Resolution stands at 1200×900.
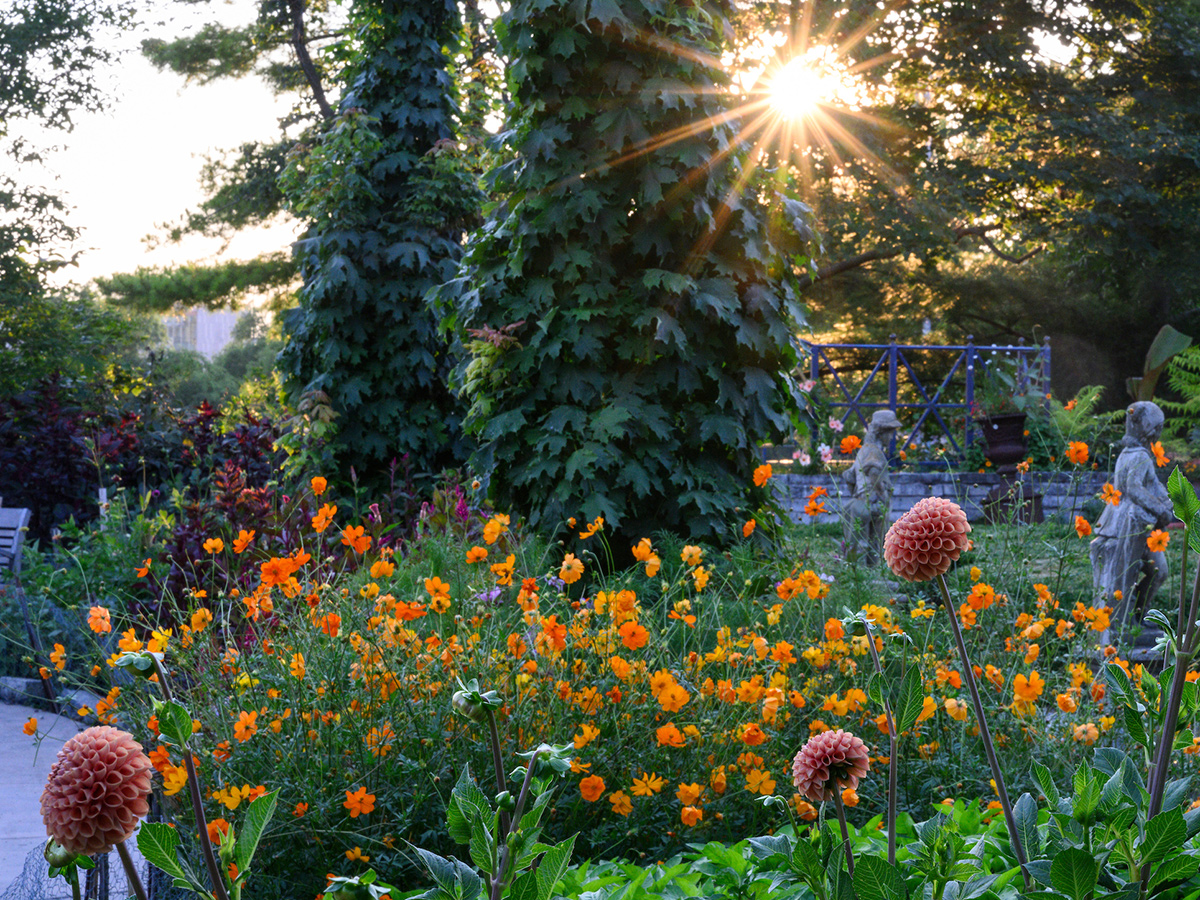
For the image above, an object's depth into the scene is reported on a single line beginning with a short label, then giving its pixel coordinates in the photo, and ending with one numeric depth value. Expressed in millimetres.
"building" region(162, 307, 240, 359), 66875
